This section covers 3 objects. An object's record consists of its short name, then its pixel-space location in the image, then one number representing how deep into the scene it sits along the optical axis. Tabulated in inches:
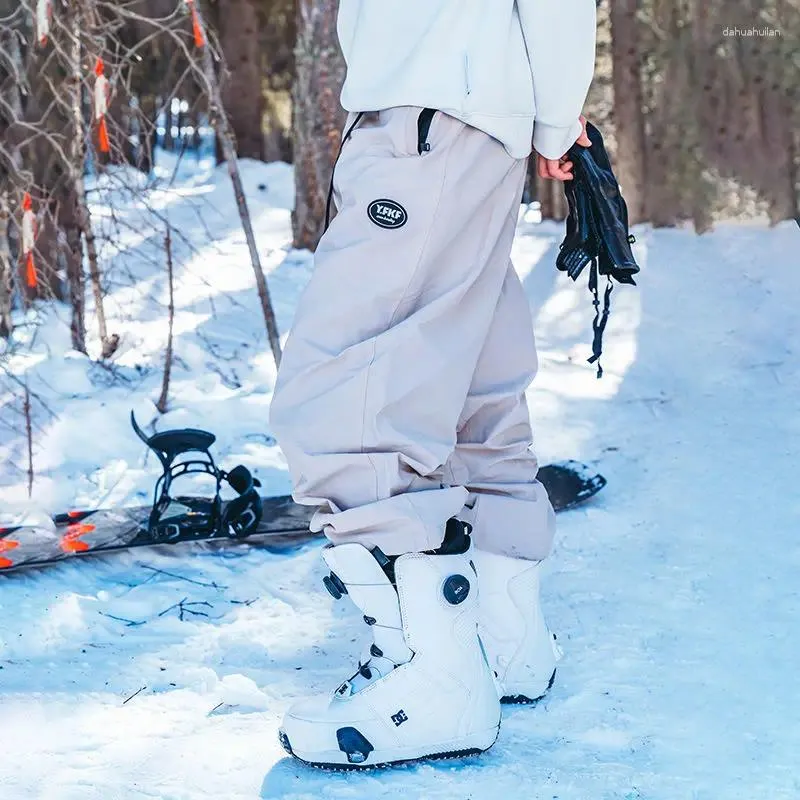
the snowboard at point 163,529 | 209.3
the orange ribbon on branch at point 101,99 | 249.4
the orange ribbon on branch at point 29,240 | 242.1
